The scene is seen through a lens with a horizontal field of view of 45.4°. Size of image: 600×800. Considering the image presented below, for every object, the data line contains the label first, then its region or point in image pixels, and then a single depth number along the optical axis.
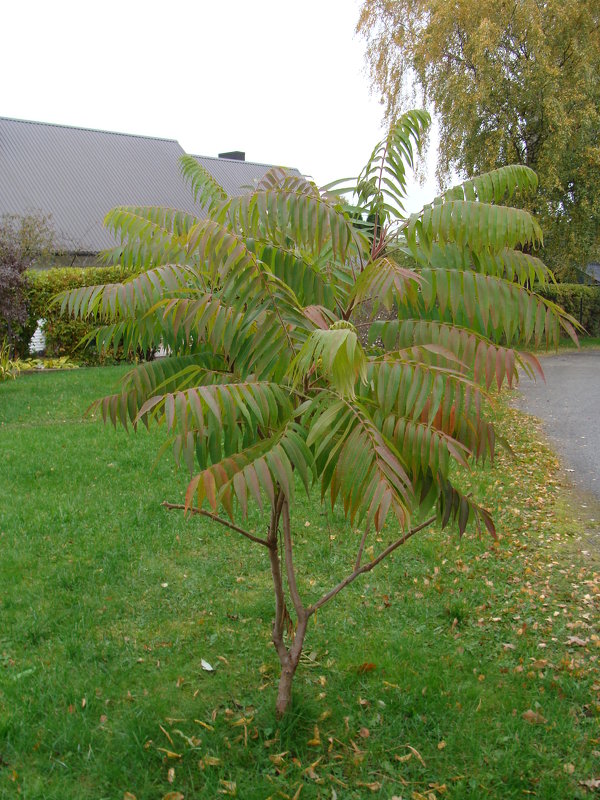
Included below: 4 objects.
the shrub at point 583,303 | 26.39
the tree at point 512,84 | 19.52
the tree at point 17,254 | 13.53
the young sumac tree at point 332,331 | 2.29
